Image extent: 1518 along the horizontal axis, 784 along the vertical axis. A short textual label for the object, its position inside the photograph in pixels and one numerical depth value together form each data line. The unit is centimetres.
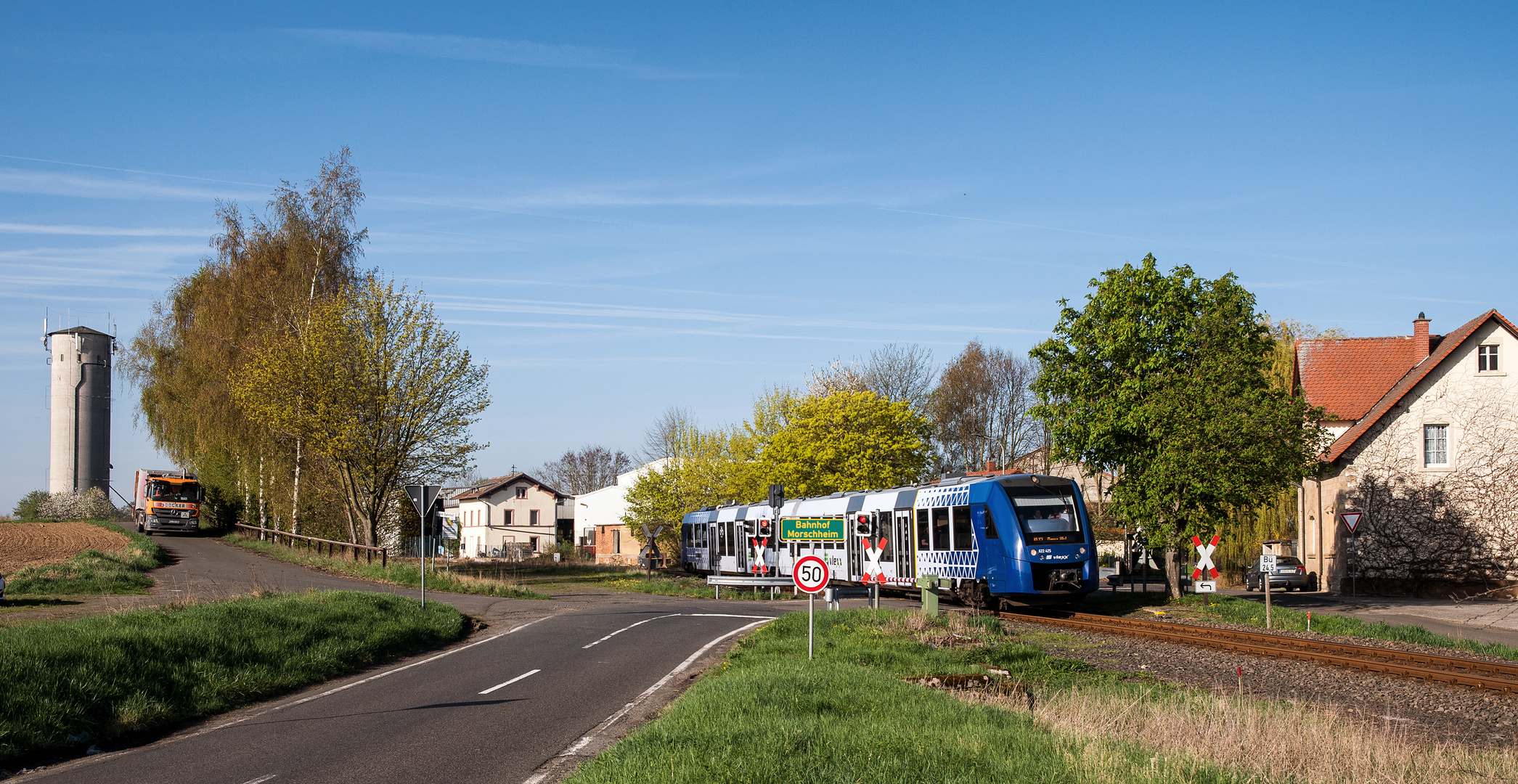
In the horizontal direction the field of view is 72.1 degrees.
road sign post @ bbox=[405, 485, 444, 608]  2192
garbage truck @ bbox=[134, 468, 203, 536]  5091
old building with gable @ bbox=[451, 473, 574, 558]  8719
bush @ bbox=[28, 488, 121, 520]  6297
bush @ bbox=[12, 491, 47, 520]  6288
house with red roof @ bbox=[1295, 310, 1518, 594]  3303
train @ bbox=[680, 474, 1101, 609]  2322
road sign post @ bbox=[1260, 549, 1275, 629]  2131
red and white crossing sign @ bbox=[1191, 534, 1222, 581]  2244
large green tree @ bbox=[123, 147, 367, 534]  4034
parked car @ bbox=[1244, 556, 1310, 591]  3753
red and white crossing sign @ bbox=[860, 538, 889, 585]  2995
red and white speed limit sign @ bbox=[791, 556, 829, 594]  1541
